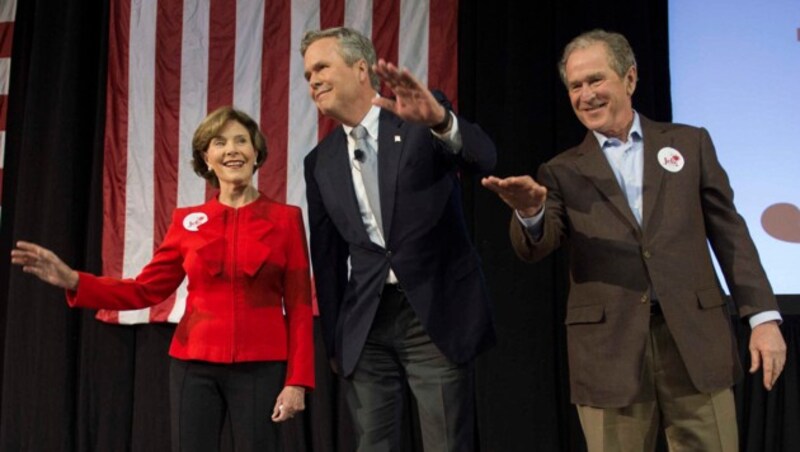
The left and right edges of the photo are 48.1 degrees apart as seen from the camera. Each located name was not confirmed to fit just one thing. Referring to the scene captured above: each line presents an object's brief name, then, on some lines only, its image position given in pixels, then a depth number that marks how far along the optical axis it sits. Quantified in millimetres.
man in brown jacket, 2037
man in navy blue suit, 2166
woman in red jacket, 2449
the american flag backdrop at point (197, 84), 4199
